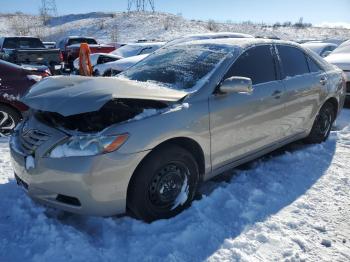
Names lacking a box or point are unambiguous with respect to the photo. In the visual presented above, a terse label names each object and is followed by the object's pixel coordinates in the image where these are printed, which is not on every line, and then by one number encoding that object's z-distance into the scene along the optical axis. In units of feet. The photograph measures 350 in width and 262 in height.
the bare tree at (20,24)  144.72
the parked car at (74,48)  54.85
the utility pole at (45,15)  177.47
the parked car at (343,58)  26.95
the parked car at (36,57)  44.68
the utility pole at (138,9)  180.49
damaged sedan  9.91
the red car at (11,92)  19.06
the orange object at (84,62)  33.99
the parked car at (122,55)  32.22
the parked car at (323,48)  40.75
